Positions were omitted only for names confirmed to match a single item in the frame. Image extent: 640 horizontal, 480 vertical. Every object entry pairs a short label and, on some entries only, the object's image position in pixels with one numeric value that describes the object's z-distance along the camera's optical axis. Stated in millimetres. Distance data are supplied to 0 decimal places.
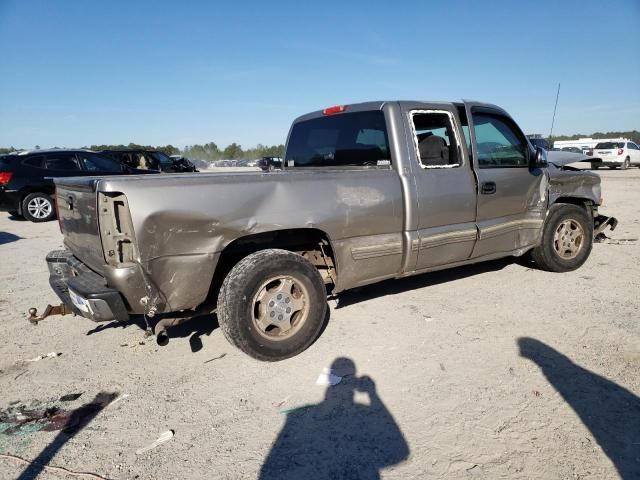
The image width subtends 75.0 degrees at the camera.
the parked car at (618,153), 24734
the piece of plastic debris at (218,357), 3316
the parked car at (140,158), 14445
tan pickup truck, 2717
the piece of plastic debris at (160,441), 2299
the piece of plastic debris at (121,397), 2775
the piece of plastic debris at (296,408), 2630
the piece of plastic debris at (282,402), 2695
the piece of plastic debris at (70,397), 2797
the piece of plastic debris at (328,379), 2930
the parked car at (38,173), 9695
